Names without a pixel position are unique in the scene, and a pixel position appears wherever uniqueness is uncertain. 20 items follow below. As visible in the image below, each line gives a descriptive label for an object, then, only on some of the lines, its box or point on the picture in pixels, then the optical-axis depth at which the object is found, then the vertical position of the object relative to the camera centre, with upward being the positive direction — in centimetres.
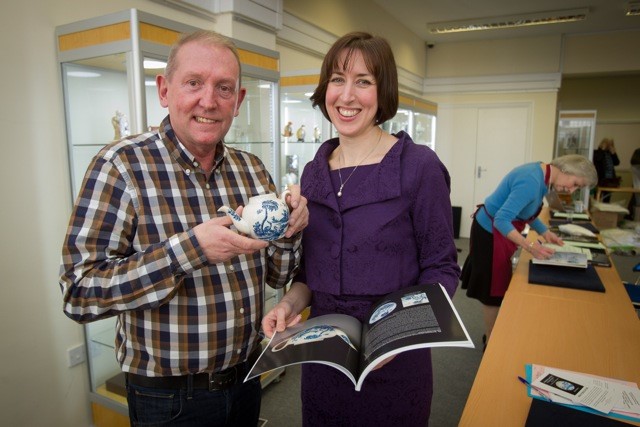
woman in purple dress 120 -23
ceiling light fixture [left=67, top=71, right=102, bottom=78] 202 +37
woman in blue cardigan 261 -44
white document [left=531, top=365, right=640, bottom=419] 114 -68
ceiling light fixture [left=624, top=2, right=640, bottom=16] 541 +191
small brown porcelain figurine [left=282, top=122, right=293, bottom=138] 353 +18
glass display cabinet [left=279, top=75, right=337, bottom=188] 345 +19
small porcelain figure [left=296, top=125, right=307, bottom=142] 361 +17
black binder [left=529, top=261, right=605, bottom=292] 226 -67
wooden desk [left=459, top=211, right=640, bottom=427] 123 -71
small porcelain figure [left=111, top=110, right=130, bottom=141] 204 +13
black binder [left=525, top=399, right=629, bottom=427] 108 -68
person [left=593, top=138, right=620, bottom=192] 830 -18
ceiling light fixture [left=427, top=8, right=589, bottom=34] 570 +188
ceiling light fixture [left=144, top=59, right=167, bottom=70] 178 +38
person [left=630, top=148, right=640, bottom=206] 859 -28
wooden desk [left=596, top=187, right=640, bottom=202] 778 -62
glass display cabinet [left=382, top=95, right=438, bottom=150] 458 +42
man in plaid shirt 99 -25
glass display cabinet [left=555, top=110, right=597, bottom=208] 709 +40
